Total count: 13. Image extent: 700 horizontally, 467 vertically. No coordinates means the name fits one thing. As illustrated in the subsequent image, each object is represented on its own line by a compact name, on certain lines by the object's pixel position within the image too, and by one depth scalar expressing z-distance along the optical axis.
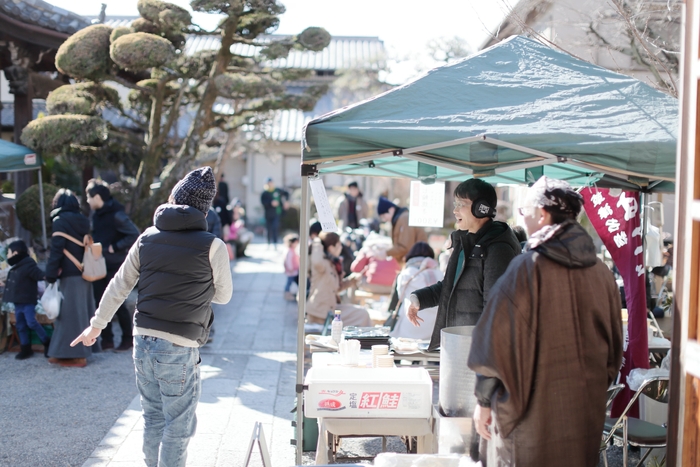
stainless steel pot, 3.64
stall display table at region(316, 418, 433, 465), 3.95
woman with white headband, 2.78
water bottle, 5.00
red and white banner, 5.16
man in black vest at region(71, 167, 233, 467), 3.75
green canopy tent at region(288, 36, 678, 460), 3.75
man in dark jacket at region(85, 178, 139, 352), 7.59
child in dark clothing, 7.14
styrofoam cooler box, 3.96
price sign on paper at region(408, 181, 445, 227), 6.44
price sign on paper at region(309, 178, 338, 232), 4.14
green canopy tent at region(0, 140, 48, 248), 8.07
